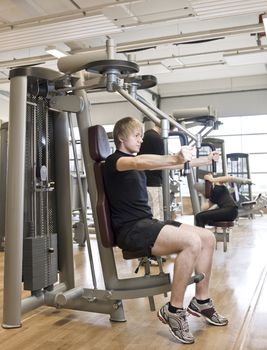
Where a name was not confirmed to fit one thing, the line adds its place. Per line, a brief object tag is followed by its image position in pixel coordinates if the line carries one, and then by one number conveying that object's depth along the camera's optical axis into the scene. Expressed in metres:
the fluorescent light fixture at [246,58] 8.30
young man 2.30
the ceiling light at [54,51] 6.78
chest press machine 2.52
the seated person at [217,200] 5.00
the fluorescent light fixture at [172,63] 8.69
